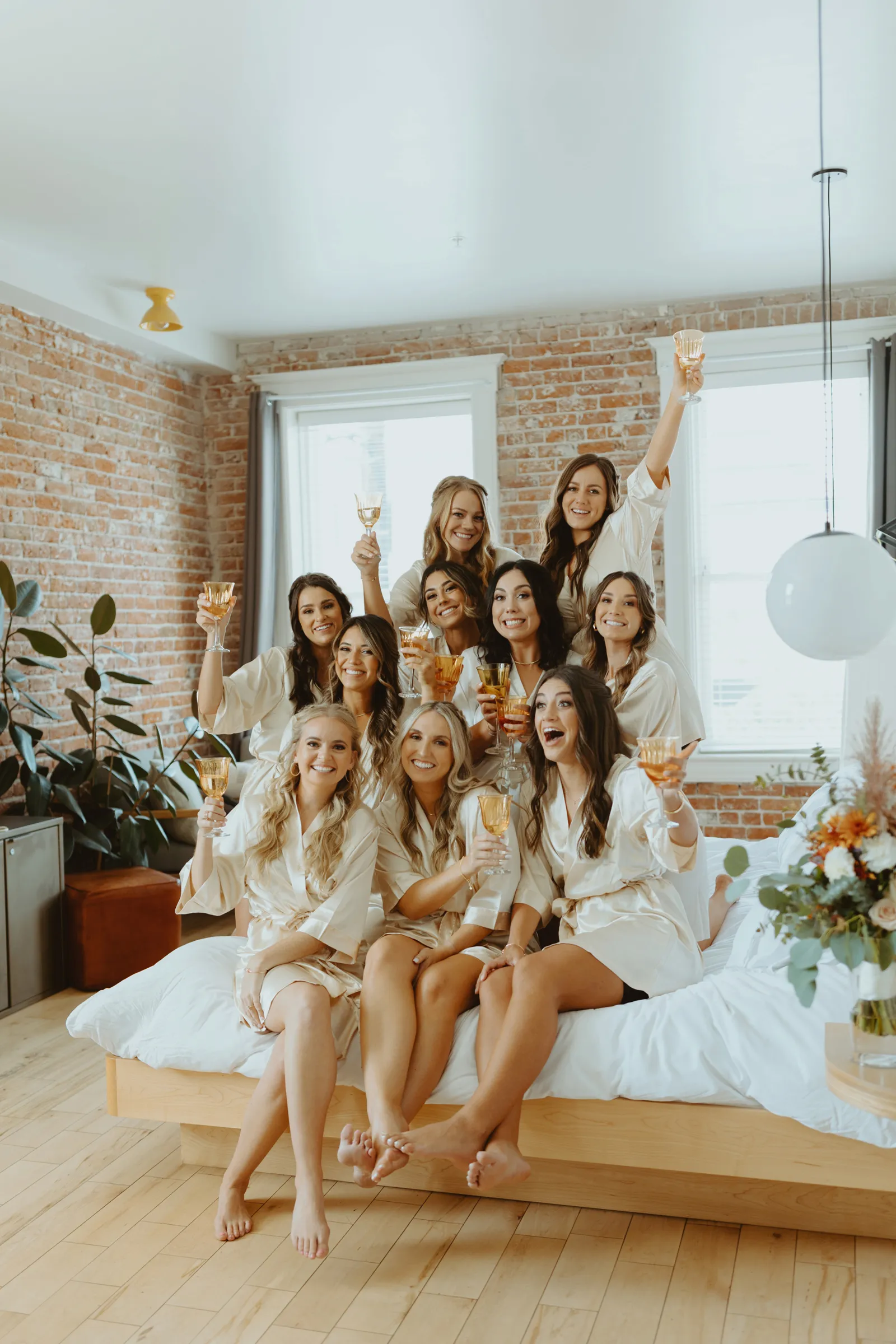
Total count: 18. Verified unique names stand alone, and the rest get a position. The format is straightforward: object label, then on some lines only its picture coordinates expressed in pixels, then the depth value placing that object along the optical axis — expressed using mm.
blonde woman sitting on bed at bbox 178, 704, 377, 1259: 2389
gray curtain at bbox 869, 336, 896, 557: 5238
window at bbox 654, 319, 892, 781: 5531
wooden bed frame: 2240
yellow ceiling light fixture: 5191
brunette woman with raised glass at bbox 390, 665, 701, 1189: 2350
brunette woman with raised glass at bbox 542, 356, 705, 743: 3279
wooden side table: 1743
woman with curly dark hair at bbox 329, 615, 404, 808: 3176
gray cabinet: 4039
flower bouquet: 1770
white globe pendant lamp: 2418
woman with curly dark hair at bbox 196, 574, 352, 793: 3420
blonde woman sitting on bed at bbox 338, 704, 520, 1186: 2375
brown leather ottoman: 4258
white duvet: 2234
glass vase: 1852
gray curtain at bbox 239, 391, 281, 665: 6164
